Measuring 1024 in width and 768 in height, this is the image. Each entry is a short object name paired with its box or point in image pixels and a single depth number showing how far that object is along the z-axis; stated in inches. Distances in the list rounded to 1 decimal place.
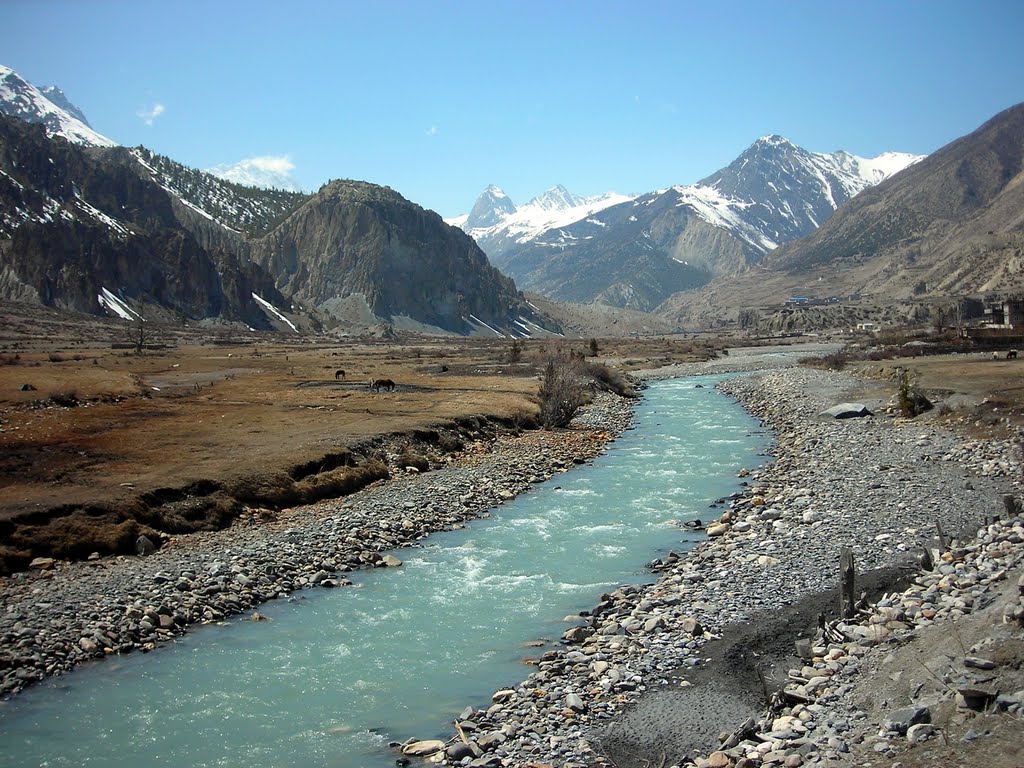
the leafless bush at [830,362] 3339.1
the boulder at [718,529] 966.4
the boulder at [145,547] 887.7
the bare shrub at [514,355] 4116.6
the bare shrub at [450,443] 1606.8
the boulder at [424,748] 499.8
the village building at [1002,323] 3602.4
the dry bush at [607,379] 2883.9
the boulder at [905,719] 400.5
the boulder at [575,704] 535.8
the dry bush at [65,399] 1802.2
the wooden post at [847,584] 617.9
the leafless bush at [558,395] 2021.4
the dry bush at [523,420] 1966.3
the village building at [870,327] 7114.2
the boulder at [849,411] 1882.4
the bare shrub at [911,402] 1739.7
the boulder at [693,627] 642.8
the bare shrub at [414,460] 1433.3
